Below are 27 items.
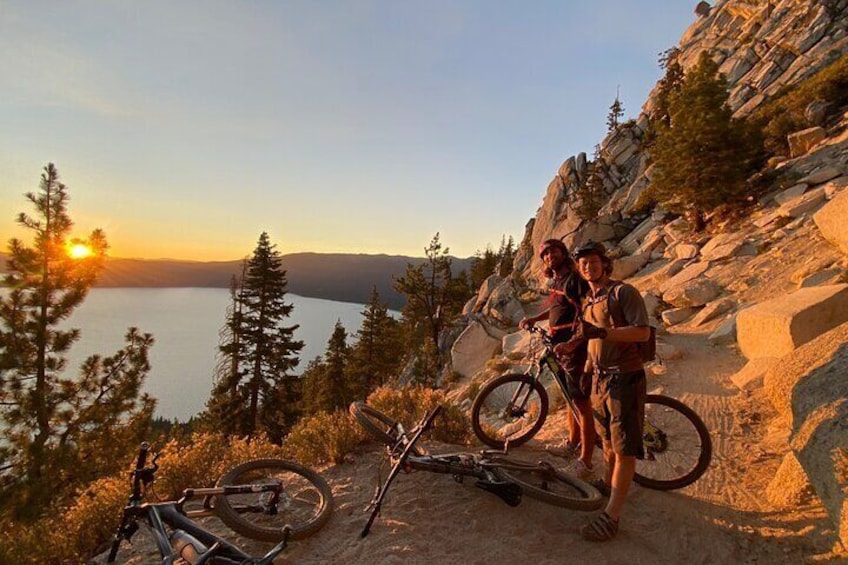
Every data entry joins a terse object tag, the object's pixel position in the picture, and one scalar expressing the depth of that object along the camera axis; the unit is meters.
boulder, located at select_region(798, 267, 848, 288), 9.63
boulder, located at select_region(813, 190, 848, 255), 10.79
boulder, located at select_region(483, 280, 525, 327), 24.78
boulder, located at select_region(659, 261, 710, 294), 15.98
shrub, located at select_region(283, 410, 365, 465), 5.88
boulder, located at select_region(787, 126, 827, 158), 22.12
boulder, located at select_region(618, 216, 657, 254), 28.28
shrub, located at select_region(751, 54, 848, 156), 24.12
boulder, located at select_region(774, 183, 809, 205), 17.30
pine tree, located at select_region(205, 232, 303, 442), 25.47
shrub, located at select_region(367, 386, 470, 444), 6.34
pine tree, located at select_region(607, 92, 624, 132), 68.62
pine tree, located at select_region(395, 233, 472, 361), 33.06
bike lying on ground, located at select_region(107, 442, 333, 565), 2.98
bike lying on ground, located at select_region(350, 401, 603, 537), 4.50
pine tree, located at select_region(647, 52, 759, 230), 19.80
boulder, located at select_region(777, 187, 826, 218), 15.64
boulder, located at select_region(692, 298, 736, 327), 12.53
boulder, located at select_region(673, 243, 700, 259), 19.17
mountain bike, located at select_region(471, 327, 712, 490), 5.10
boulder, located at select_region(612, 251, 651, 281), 23.19
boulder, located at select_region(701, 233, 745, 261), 16.16
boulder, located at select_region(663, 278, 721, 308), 13.84
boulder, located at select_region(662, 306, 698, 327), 13.72
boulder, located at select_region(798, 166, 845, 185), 17.38
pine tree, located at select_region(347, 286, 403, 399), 39.62
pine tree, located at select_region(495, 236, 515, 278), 62.22
